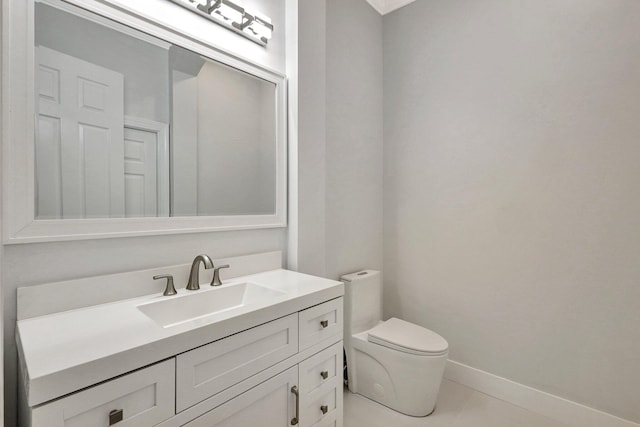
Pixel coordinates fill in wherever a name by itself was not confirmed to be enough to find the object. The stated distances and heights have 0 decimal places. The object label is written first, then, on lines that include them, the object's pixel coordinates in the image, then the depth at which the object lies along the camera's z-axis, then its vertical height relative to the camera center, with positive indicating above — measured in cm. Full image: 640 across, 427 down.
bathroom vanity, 68 -42
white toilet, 165 -83
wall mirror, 97 +31
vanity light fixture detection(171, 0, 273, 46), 134 +92
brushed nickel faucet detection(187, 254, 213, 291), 125 -28
